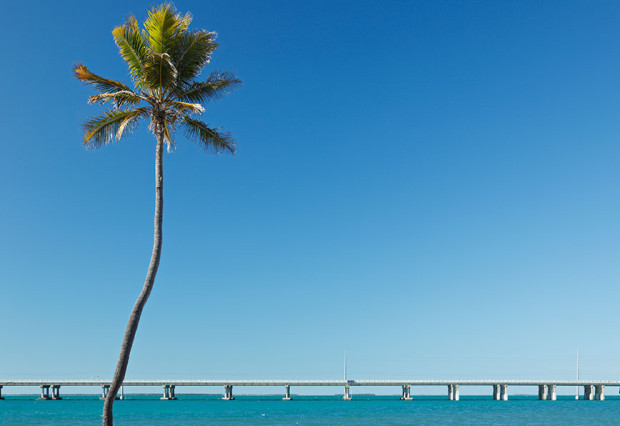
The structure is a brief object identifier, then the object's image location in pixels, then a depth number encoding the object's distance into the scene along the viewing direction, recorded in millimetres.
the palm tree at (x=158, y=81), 16938
